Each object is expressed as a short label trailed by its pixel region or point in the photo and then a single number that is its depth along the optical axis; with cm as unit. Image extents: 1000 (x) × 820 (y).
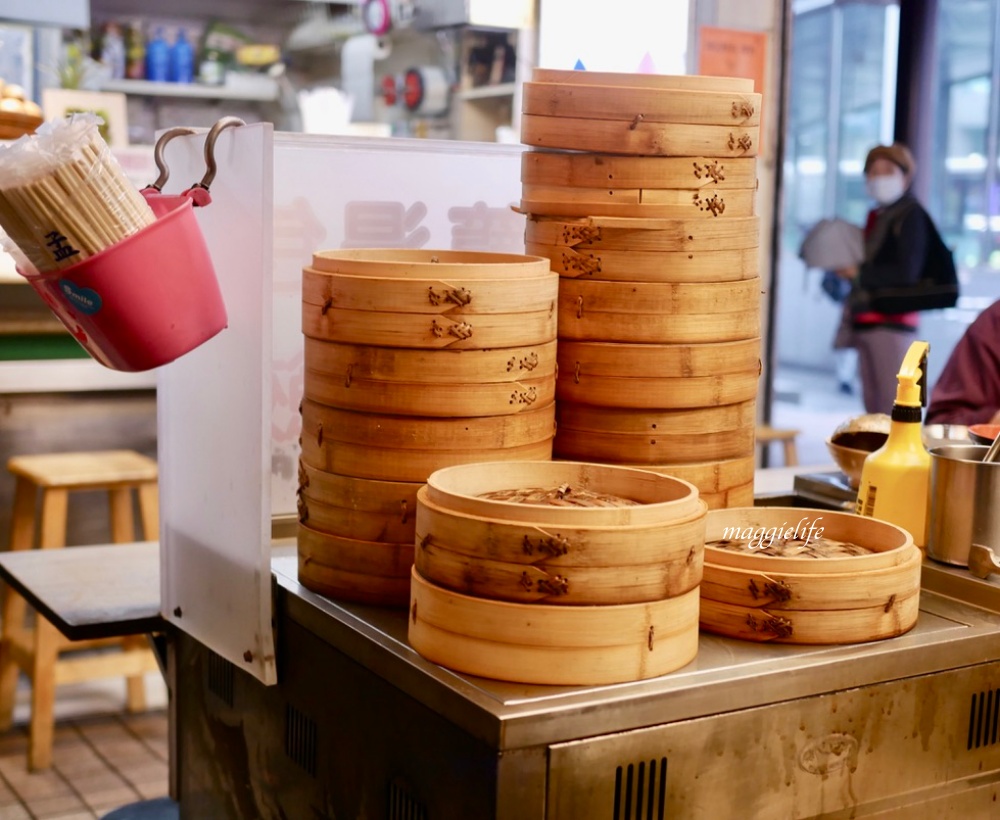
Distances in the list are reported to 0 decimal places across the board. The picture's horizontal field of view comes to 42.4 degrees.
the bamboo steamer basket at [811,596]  148
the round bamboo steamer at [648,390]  172
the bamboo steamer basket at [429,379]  157
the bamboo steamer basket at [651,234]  170
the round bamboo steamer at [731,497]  178
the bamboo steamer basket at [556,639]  134
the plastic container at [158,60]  640
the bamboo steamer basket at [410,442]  159
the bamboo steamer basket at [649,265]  171
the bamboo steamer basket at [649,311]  171
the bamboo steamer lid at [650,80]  170
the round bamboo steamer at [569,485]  134
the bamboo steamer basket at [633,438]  174
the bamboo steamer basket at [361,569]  161
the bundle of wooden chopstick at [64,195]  133
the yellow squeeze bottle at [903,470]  175
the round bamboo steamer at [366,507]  160
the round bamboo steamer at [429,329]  156
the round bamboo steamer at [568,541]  133
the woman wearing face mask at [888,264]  580
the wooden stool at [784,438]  521
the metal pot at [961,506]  167
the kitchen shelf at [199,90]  634
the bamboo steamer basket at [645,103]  170
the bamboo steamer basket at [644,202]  172
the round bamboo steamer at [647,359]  172
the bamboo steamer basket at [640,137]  171
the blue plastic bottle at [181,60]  644
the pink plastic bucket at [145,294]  140
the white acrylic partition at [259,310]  166
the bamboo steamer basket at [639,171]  172
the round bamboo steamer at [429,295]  155
